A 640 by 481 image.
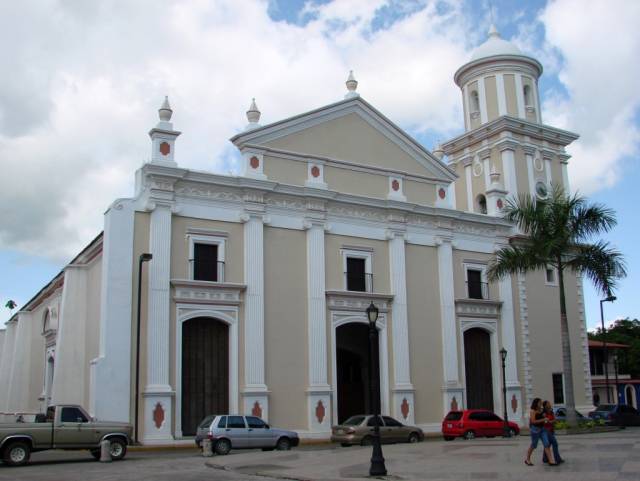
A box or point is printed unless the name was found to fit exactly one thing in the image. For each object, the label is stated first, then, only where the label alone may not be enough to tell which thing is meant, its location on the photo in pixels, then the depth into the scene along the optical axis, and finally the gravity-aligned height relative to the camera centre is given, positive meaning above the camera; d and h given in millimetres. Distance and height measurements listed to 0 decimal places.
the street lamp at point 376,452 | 15555 -1401
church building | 26062 +4050
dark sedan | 33406 -1564
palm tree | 28797 +5505
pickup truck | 18906 -1115
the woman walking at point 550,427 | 15898 -971
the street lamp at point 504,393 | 29016 -468
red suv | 28031 -1559
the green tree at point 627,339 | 61594 +3629
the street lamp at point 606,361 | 44538 +1168
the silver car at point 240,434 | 22266 -1401
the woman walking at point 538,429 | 15852 -1003
